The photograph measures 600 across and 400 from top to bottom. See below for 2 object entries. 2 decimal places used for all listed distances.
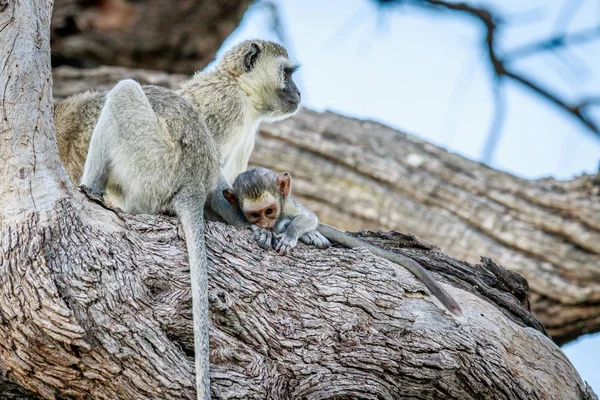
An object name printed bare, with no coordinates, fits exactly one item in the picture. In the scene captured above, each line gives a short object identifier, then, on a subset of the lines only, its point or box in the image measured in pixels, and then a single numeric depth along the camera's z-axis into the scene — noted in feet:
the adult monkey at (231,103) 39.81
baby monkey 31.94
